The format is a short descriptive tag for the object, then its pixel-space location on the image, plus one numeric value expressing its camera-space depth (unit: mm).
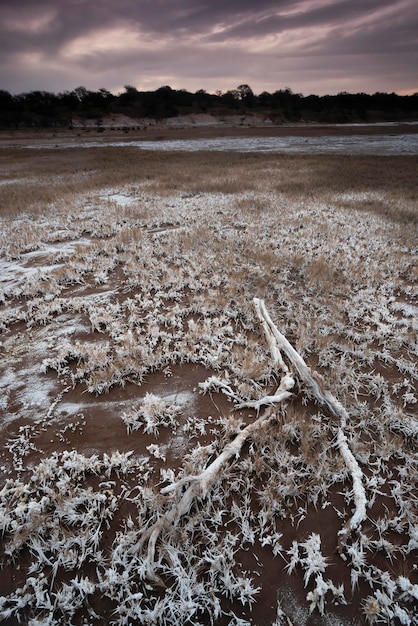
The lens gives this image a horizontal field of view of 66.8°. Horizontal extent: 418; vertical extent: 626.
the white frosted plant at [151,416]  4059
